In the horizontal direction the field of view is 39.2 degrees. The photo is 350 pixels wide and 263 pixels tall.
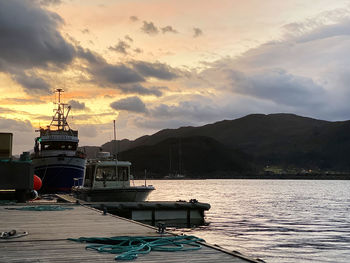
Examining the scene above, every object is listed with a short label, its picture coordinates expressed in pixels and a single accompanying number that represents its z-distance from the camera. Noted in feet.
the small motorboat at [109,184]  111.14
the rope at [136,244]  30.07
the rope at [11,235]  36.20
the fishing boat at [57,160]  197.06
